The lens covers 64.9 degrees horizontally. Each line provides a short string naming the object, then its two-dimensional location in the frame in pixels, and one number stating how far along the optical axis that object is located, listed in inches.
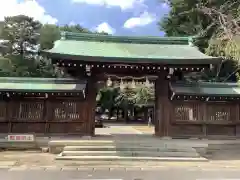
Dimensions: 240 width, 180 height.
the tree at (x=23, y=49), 1199.3
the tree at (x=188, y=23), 851.2
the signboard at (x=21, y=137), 378.8
